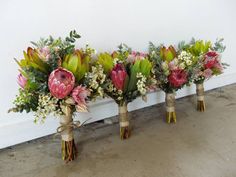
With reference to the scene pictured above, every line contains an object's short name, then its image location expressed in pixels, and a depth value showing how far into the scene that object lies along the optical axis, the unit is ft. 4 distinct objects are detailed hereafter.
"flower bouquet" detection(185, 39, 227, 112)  5.27
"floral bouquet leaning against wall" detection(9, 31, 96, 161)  3.47
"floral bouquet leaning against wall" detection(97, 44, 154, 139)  4.16
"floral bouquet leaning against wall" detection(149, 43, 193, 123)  4.81
